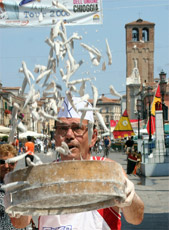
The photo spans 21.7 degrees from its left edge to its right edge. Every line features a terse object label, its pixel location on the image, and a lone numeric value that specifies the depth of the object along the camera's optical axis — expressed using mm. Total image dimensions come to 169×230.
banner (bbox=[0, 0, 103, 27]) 4098
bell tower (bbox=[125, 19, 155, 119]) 104250
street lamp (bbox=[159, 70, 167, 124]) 21328
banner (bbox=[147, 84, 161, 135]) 21564
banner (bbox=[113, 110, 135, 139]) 25562
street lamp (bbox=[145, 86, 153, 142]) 22994
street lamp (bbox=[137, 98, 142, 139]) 31969
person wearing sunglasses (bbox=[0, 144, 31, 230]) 4183
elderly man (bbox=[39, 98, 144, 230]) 2764
